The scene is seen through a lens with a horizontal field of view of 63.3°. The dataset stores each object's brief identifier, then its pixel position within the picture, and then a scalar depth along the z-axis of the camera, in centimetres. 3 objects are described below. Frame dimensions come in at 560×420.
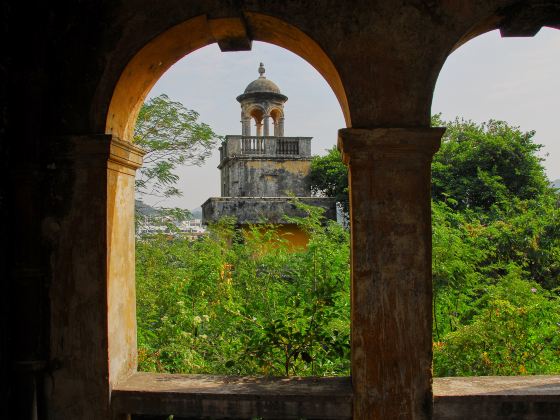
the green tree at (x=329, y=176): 2066
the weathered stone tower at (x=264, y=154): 1989
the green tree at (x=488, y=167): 1766
